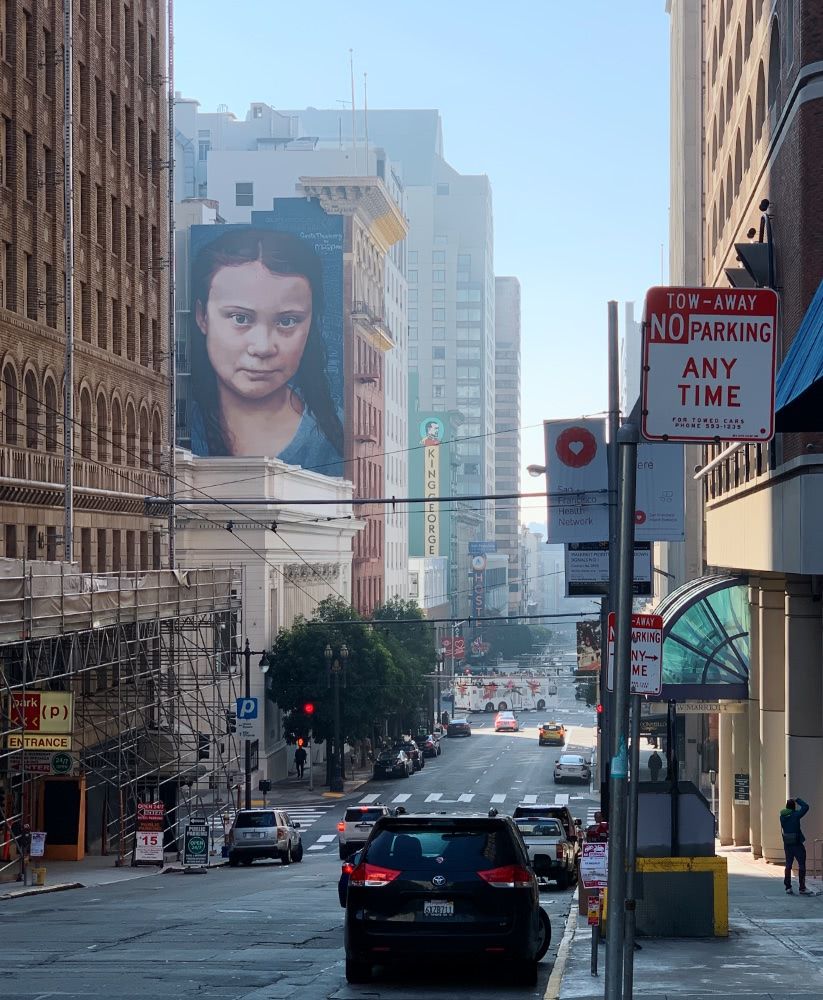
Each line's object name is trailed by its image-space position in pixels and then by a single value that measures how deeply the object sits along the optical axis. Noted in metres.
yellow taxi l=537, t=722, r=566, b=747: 107.56
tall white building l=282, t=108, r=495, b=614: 192.18
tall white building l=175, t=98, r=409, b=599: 135.88
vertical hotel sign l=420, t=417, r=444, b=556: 167.50
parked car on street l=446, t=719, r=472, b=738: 117.50
